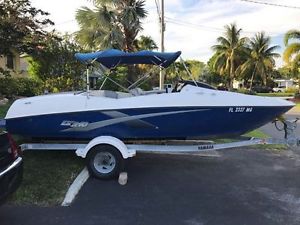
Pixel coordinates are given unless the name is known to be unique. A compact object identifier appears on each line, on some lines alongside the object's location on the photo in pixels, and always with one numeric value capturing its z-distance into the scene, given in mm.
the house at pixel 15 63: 6203
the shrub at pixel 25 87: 11726
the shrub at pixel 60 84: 12462
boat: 3957
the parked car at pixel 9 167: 2538
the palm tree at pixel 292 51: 20479
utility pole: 13282
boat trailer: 3922
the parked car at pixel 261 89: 36717
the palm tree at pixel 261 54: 33054
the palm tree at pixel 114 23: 13232
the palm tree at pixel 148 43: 21201
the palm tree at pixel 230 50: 31999
